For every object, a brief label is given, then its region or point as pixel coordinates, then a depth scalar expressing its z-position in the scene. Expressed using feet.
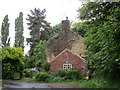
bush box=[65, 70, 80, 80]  28.96
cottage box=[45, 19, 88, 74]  38.81
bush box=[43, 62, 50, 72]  32.86
